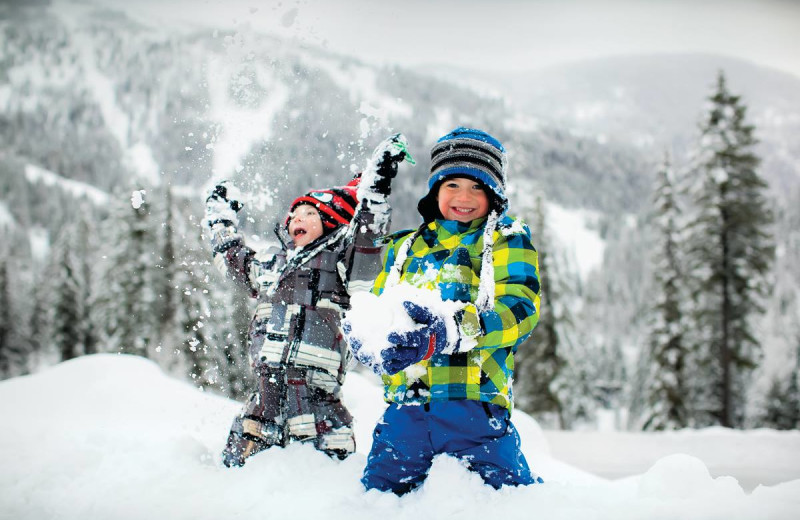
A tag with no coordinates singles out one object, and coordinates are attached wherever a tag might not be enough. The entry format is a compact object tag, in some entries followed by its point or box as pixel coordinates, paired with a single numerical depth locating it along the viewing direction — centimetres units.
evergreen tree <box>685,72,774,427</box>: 1473
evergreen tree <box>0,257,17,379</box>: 2959
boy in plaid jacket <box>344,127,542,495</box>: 209
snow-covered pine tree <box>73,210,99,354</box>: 2738
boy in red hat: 302
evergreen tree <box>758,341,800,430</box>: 2005
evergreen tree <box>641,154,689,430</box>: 1633
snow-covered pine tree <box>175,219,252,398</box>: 1269
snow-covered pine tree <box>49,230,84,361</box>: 2675
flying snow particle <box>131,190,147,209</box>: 369
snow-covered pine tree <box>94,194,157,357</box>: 1809
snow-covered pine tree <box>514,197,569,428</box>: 1831
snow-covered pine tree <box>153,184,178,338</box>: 1695
